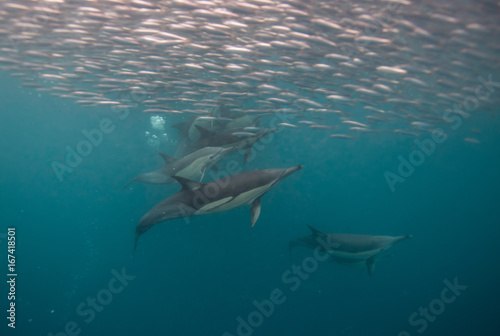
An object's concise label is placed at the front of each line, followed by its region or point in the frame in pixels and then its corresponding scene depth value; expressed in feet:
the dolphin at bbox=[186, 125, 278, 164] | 24.75
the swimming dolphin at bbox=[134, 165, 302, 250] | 13.43
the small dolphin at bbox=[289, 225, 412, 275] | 27.12
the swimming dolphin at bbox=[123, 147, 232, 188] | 21.26
